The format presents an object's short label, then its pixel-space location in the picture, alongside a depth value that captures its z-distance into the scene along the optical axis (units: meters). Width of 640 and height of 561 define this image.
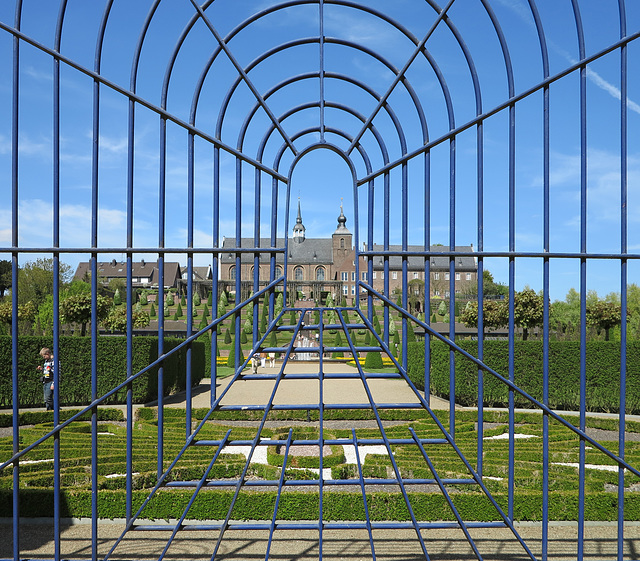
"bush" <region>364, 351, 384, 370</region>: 18.92
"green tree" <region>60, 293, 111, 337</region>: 14.82
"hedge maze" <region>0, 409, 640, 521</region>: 5.60
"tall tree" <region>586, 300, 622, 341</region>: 17.48
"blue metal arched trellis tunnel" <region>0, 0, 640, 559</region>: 2.70
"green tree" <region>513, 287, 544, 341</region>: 13.03
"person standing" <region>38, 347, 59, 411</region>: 9.66
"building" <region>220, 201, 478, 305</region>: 44.53
